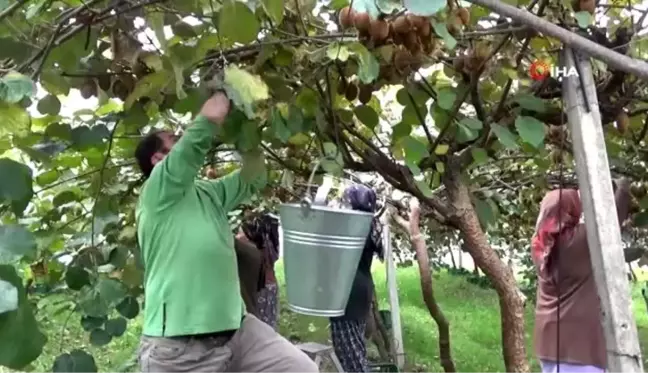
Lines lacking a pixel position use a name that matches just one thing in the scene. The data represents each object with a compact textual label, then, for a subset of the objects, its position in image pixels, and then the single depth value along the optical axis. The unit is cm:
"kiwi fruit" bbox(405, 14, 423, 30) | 146
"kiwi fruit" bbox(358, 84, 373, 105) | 188
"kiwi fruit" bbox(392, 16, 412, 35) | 147
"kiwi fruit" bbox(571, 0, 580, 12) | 147
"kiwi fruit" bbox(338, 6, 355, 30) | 153
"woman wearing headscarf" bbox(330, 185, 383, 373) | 399
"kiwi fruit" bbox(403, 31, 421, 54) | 148
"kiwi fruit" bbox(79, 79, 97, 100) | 178
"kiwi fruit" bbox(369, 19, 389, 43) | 147
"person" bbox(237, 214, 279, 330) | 358
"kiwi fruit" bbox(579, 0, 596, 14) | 145
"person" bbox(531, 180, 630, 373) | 278
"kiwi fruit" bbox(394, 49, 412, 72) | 158
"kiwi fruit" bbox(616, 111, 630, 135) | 192
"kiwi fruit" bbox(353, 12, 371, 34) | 146
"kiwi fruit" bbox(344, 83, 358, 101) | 187
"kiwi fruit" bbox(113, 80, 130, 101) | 175
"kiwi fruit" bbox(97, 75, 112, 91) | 175
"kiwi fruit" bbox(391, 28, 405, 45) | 148
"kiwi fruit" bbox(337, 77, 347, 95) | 184
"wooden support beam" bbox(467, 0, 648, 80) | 104
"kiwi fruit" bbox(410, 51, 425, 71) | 156
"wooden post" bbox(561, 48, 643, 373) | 117
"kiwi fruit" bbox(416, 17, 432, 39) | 148
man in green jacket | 220
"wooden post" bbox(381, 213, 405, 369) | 557
